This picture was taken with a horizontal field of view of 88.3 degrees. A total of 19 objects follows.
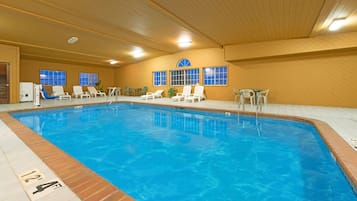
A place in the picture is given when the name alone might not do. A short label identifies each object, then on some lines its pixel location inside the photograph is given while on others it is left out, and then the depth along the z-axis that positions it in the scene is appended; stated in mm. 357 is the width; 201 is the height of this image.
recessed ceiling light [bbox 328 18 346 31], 5082
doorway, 7955
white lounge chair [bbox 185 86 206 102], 9481
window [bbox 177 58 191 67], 10718
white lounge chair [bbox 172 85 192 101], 9747
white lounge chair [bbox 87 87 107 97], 12938
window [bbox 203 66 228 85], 9622
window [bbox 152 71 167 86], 12081
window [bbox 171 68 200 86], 10631
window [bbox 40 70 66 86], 11336
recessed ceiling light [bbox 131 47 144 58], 10198
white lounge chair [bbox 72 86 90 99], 11951
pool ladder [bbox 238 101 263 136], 4697
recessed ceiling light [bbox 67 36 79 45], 7633
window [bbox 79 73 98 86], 13367
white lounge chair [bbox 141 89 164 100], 10960
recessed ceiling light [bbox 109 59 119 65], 12288
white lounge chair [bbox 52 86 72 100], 10867
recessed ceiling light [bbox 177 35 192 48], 7676
